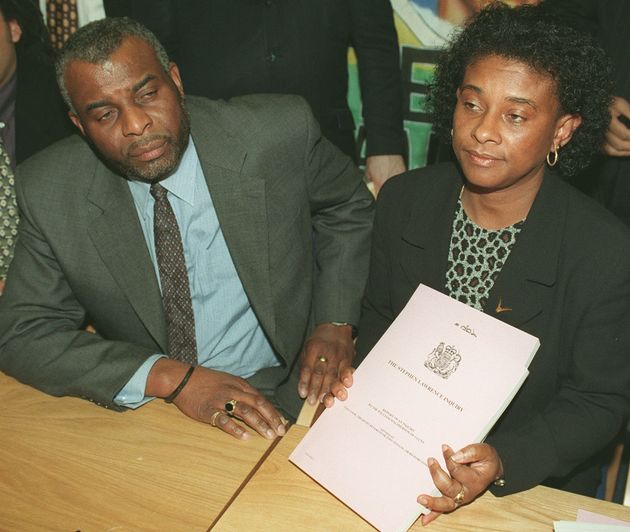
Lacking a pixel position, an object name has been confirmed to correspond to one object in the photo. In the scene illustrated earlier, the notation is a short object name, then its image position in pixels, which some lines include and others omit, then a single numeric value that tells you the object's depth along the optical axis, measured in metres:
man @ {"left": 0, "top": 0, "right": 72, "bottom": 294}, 2.53
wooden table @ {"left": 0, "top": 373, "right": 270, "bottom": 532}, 1.51
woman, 1.62
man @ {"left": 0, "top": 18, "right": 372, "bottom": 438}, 1.91
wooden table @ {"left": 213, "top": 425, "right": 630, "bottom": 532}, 1.43
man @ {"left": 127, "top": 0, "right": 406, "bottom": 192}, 2.65
